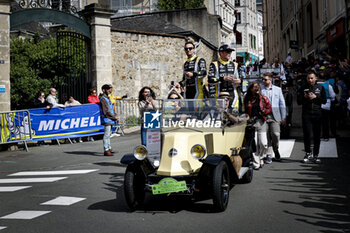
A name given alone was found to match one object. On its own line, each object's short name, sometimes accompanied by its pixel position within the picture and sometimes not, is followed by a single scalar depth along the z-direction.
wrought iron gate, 18.95
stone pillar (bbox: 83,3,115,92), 19.11
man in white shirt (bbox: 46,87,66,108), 16.20
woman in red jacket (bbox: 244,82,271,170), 9.89
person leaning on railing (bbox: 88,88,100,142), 17.56
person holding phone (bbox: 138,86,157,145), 9.69
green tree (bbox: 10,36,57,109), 28.42
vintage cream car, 6.18
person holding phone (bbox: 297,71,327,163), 10.29
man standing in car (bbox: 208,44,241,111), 9.20
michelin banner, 14.62
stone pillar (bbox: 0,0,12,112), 15.27
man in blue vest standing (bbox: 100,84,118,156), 12.35
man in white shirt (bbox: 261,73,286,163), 10.34
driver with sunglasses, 9.45
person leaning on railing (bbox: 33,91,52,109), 16.45
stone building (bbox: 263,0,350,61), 24.31
